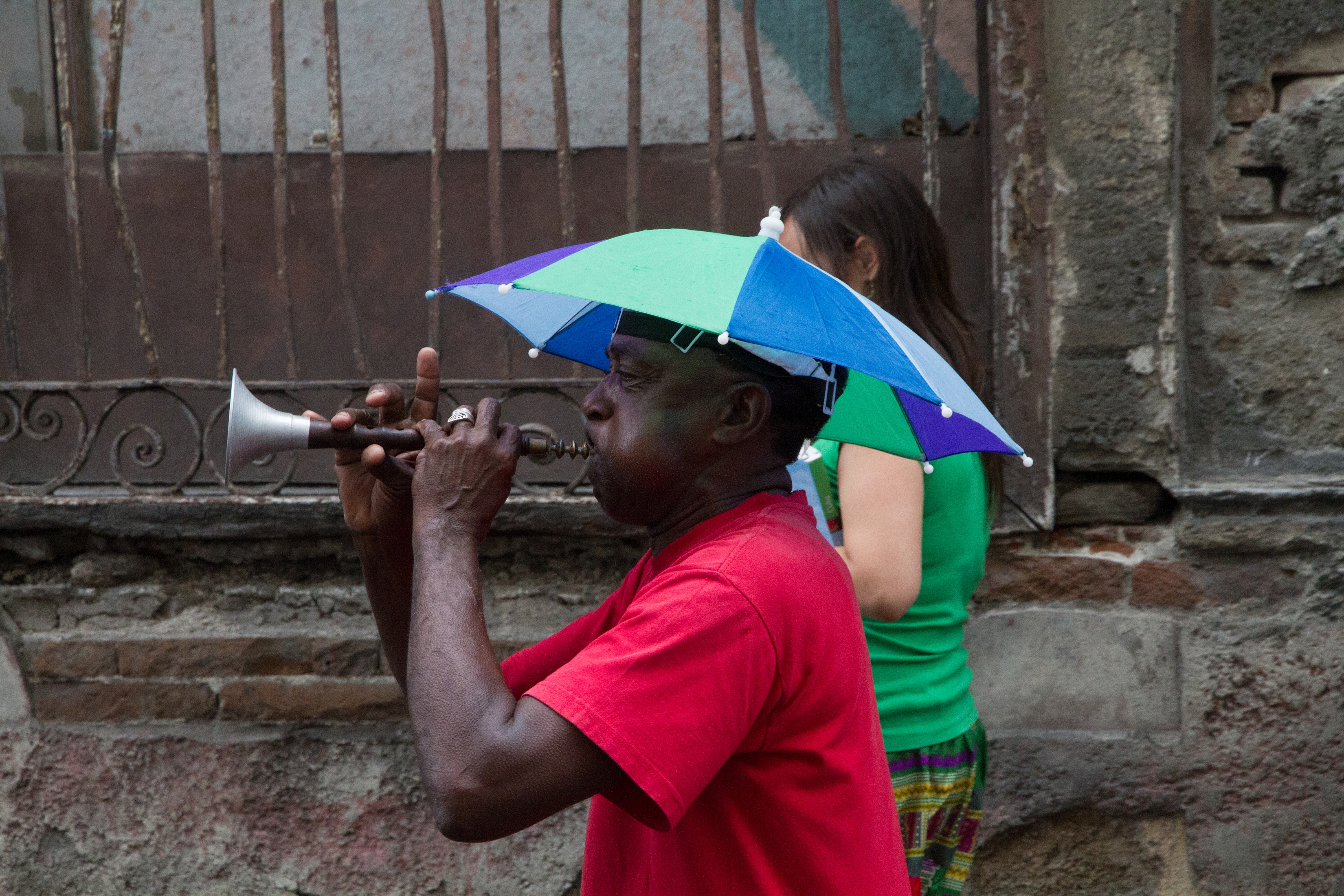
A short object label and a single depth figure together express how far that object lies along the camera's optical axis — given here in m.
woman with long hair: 8.11
